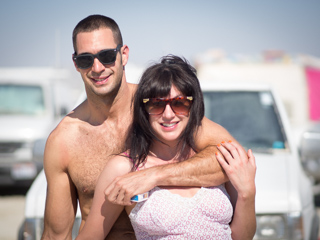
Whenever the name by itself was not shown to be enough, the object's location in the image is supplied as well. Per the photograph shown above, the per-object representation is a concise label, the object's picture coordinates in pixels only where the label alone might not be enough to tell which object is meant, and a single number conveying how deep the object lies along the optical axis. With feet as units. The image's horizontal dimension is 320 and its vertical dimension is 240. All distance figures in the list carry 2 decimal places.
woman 7.61
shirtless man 8.94
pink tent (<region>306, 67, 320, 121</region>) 73.72
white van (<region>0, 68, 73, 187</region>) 29.53
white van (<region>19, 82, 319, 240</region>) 11.15
